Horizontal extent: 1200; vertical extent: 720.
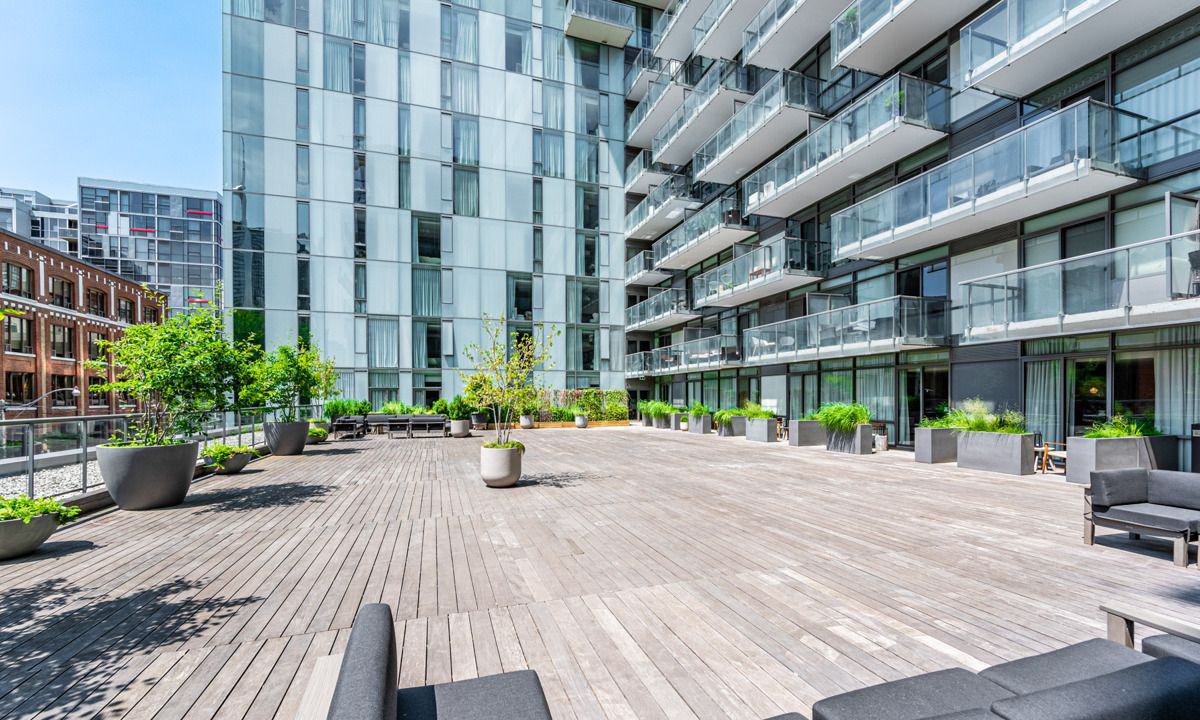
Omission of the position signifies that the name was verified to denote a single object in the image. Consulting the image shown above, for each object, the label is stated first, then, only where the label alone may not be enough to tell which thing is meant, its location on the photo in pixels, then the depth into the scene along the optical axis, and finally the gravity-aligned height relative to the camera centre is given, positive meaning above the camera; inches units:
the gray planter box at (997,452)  389.1 -74.5
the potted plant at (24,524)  191.2 -60.3
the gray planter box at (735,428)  761.6 -101.3
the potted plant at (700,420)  829.8 -97.0
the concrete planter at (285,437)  524.4 -76.1
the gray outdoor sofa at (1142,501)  185.6 -56.5
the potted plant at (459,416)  778.8 -88.8
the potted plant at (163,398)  271.6 -19.3
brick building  1191.6 +111.1
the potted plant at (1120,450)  350.0 -64.5
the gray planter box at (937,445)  458.3 -77.6
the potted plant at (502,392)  339.6 -21.9
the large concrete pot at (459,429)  776.9 -101.6
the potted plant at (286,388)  494.0 -26.2
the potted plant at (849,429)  528.4 -72.9
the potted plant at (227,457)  386.0 -72.6
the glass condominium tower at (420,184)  939.3 +360.9
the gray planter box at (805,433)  613.6 -88.7
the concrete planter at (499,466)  338.3 -69.2
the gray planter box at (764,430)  660.0 -91.4
